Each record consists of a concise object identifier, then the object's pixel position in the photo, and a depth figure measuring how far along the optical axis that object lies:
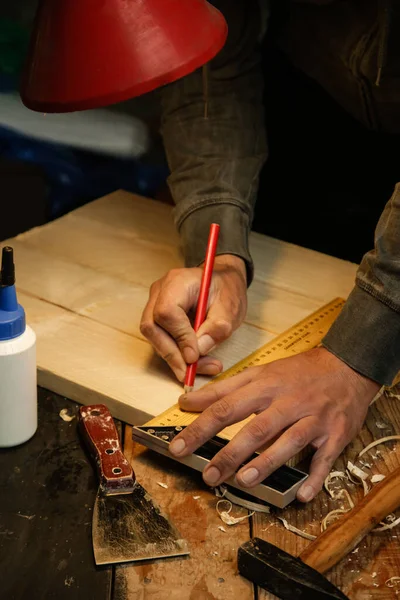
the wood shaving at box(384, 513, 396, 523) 1.06
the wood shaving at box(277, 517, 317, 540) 1.03
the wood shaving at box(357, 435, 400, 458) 1.20
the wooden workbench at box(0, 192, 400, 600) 0.96
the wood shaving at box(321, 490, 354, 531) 1.05
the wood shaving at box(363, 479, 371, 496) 1.11
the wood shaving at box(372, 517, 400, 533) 1.04
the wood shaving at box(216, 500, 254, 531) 1.05
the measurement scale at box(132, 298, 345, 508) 1.07
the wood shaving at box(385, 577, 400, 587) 0.96
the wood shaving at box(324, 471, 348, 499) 1.11
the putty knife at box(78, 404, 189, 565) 0.98
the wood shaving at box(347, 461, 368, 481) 1.14
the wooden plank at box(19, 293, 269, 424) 1.27
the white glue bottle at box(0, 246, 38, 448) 1.10
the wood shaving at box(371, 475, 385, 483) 1.14
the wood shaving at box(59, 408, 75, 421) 1.26
